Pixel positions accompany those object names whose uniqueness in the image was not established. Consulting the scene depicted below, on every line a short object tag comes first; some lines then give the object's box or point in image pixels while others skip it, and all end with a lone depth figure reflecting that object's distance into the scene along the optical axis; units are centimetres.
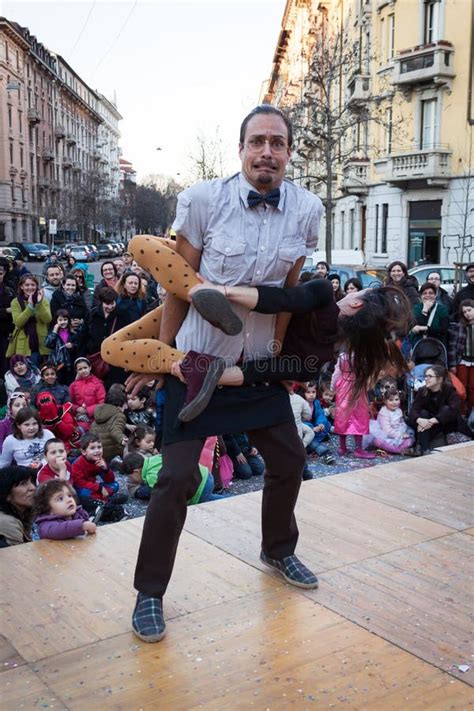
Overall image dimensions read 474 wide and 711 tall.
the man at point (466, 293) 891
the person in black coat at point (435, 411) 761
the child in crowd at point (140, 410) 782
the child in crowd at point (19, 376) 809
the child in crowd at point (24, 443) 628
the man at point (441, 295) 891
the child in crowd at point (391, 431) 779
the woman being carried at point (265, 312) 287
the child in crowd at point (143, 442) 685
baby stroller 855
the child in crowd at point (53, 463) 555
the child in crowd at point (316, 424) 769
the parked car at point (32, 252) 4638
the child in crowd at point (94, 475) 603
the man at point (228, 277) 291
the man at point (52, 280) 959
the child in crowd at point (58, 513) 398
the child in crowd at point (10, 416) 666
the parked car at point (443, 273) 1634
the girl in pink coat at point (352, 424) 758
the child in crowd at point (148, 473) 557
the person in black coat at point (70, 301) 890
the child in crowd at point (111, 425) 716
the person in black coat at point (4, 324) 893
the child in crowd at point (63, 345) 857
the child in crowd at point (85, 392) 762
